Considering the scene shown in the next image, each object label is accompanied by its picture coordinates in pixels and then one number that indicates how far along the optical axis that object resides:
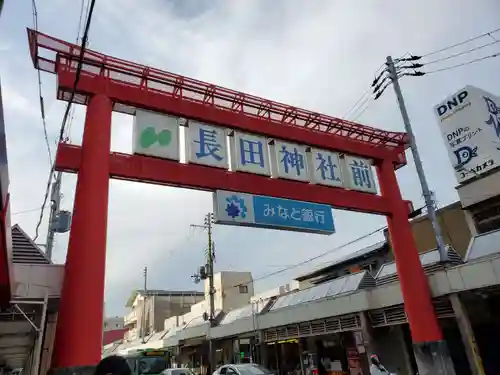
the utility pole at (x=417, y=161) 13.26
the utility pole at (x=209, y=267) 27.20
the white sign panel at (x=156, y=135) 10.70
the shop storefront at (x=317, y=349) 15.83
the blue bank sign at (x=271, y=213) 10.85
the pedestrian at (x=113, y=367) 2.76
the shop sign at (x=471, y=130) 16.44
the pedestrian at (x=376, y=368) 9.64
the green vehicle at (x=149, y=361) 18.58
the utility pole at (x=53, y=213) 15.45
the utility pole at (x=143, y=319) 50.03
